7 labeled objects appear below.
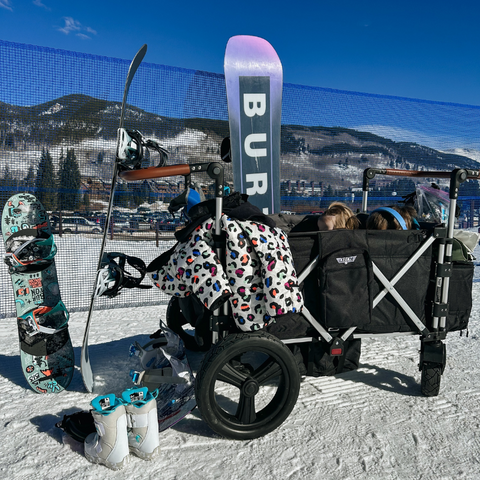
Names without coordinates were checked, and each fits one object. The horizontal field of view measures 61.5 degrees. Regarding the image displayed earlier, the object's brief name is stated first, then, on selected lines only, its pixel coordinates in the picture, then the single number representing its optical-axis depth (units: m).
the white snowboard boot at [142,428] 1.78
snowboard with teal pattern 2.37
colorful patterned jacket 1.79
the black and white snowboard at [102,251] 2.23
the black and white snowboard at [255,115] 4.52
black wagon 1.86
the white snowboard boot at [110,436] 1.70
